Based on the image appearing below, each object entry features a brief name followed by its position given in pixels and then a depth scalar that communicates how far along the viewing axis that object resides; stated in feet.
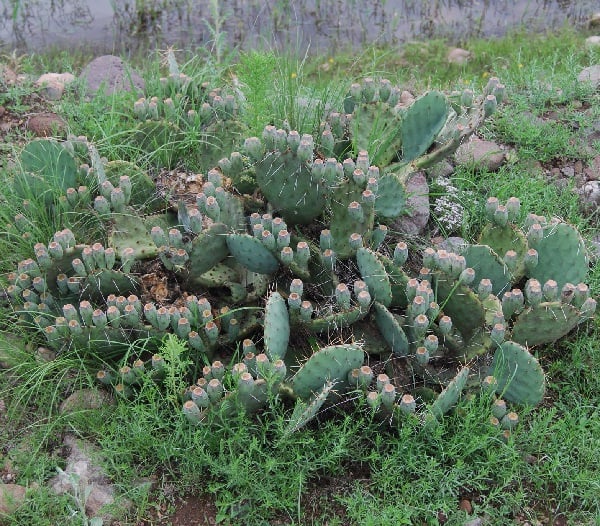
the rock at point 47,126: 13.74
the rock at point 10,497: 8.55
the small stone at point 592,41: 18.32
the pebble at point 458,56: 19.74
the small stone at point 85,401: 9.61
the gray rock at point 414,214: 11.75
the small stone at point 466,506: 8.80
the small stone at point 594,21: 21.84
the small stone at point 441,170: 13.05
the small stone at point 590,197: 12.89
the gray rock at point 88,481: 8.70
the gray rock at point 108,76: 15.33
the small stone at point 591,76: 14.97
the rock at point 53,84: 15.11
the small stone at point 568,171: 13.46
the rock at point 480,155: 13.30
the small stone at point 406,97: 14.84
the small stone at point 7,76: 15.31
